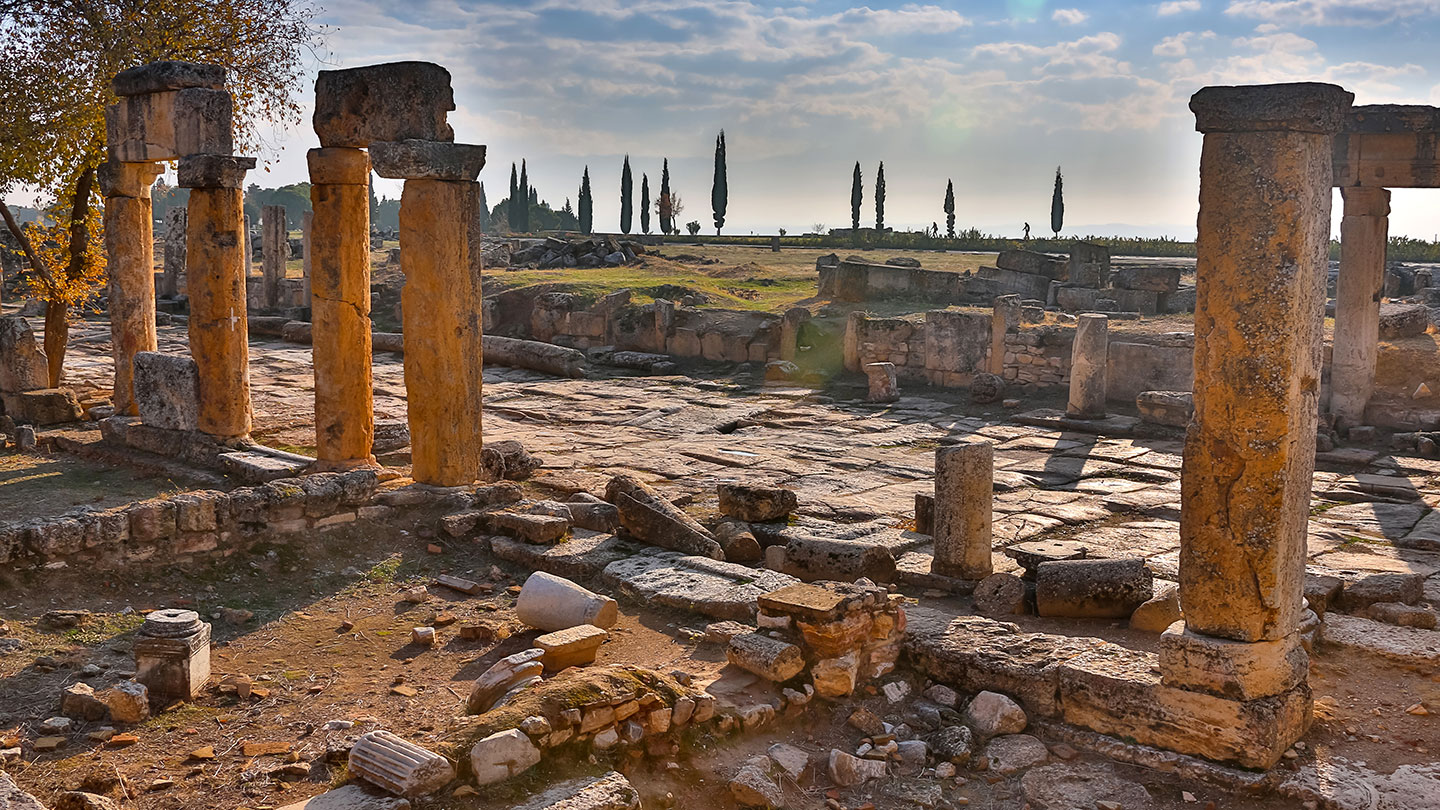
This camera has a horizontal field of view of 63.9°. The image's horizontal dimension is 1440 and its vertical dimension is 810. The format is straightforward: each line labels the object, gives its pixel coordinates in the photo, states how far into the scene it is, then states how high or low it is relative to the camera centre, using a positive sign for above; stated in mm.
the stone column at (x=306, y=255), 24281 +718
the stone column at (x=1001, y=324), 17781 -504
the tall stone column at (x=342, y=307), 10273 -197
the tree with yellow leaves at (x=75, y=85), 14062 +2406
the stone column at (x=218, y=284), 11508 +2
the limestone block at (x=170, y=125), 11648 +1640
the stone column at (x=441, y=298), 9461 -96
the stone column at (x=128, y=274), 12938 +106
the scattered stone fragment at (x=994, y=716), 6277 -2318
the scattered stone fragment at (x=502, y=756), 5148 -2113
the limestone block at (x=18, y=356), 13938 -891
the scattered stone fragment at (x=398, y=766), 4922 -2059
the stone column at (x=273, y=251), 27391 +803
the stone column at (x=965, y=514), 8766 -1697
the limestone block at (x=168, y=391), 11797 -1103
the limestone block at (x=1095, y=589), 7816 -2017
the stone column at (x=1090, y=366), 15633 -1002
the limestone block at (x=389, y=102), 9477 +1530
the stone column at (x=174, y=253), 28000 +752
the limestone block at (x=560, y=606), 7336 -2033
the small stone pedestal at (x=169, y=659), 6090 -1976
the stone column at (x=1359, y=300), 14617 -76
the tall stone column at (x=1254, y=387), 5348 -448
